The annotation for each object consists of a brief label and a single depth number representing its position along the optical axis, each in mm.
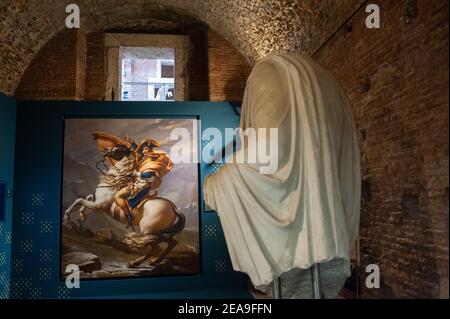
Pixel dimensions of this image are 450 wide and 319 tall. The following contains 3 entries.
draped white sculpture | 2111
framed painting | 6191
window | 7816
